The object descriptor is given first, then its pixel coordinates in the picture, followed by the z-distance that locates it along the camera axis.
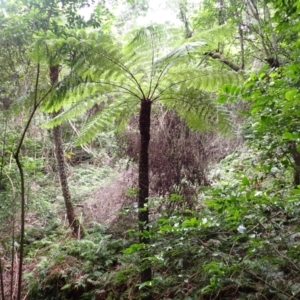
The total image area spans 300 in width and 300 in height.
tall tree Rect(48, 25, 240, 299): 3.16
